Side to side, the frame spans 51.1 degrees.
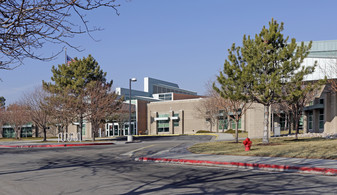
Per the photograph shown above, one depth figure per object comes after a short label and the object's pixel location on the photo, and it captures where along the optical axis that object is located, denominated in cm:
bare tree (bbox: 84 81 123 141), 3934
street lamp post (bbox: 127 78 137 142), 3577
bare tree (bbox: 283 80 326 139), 2241
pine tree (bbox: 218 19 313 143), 2294
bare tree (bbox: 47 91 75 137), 3988
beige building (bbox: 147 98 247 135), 6578
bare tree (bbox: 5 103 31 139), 5584
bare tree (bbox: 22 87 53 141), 4225
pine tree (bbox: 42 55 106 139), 4281
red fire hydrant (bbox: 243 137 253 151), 1931
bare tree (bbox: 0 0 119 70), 692
